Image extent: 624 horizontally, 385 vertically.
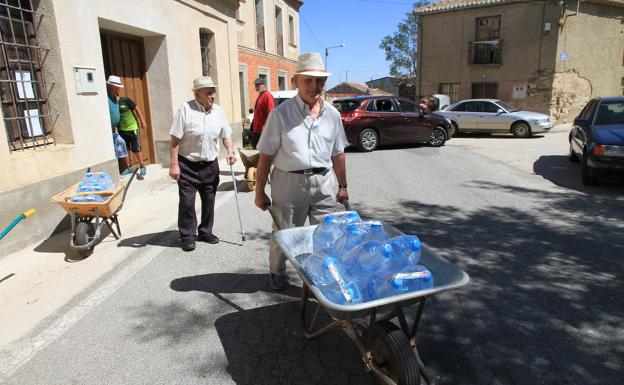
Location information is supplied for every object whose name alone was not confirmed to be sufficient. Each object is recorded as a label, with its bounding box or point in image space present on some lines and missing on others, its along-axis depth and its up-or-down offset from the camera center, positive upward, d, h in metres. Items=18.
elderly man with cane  4.81 -0.54
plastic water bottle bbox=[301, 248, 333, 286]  2.41 -0.91
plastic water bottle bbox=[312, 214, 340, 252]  2.85 -0.84
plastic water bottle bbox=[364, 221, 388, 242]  2.73 -0.81
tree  50.03 +5.13
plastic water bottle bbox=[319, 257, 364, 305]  2.29 -0.95
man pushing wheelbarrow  3.32 -0.40
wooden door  8.05 +0.67
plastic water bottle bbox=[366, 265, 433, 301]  2.24 -0.91
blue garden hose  3.84 -0.94
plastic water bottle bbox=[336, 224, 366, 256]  2.64 -0.81
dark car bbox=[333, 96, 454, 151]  13.34 -0.72
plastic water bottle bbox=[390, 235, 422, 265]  2.45 -0.81
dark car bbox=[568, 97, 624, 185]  7.49 -0.82
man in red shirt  7.77 -0.12
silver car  17.14 -0.95
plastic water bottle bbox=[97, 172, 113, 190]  5.17 -0.85
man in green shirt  7.81 -0.35
